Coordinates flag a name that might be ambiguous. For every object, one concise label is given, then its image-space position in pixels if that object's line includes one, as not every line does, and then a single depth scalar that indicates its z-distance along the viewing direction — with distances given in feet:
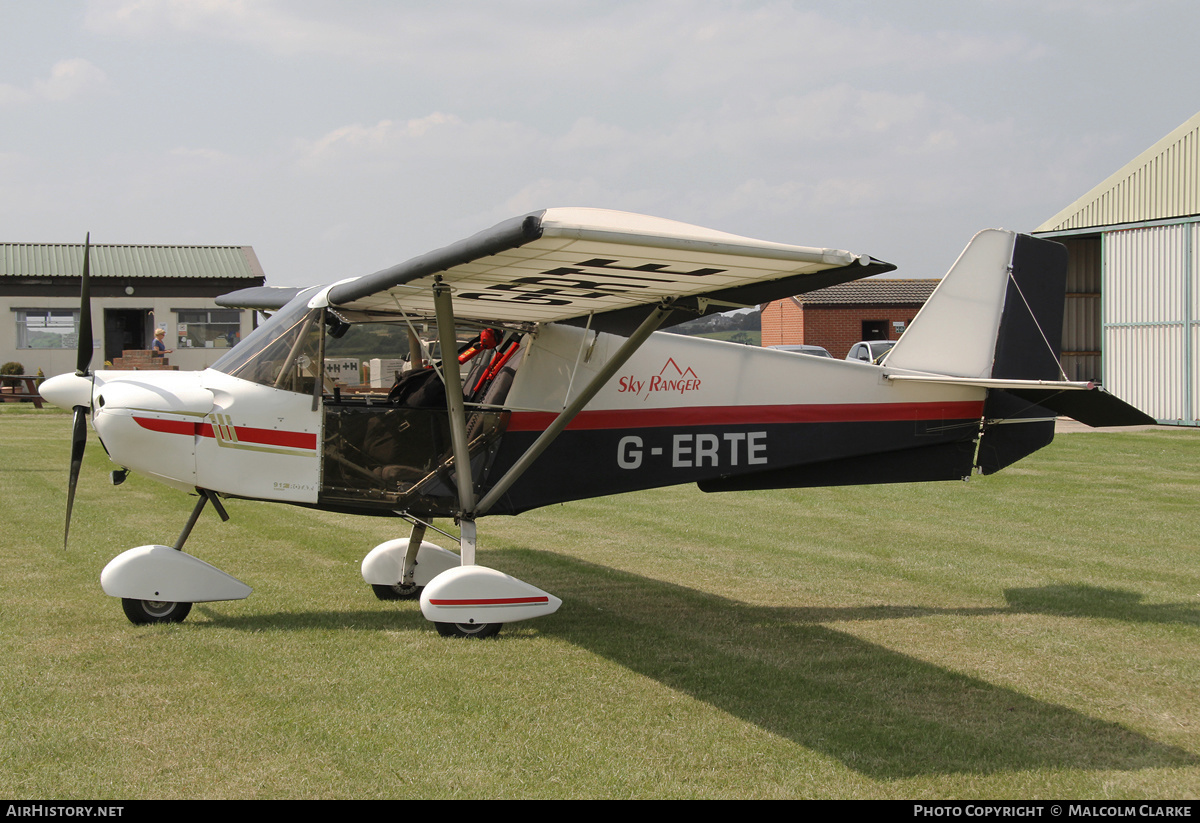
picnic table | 99.28
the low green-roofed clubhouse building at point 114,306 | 115.85
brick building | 150.30
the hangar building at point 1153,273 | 75.72
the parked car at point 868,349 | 103.71
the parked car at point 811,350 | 108.58
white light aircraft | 19.65
